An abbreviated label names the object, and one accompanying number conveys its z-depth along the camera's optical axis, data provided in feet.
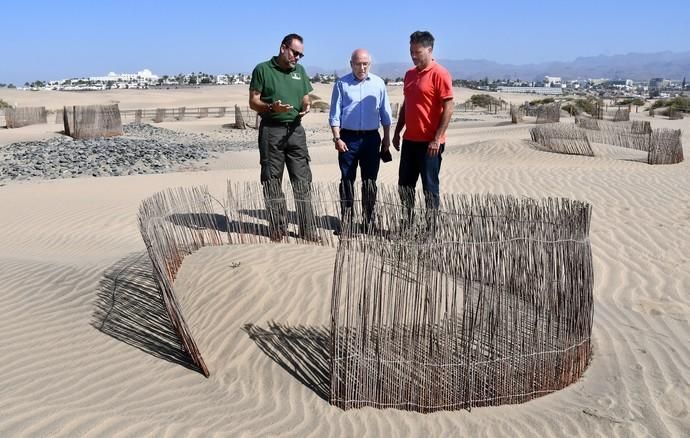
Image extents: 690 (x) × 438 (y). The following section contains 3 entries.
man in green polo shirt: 19.80
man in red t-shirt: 18.51
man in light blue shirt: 20.25
